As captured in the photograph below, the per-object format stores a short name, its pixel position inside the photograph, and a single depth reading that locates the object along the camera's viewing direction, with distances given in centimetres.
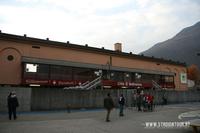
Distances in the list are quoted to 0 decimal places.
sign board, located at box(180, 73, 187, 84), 3620
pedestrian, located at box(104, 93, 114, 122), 1050
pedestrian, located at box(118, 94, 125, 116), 1245
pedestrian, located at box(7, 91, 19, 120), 1049
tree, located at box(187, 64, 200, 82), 7057
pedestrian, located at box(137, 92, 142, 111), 1530
